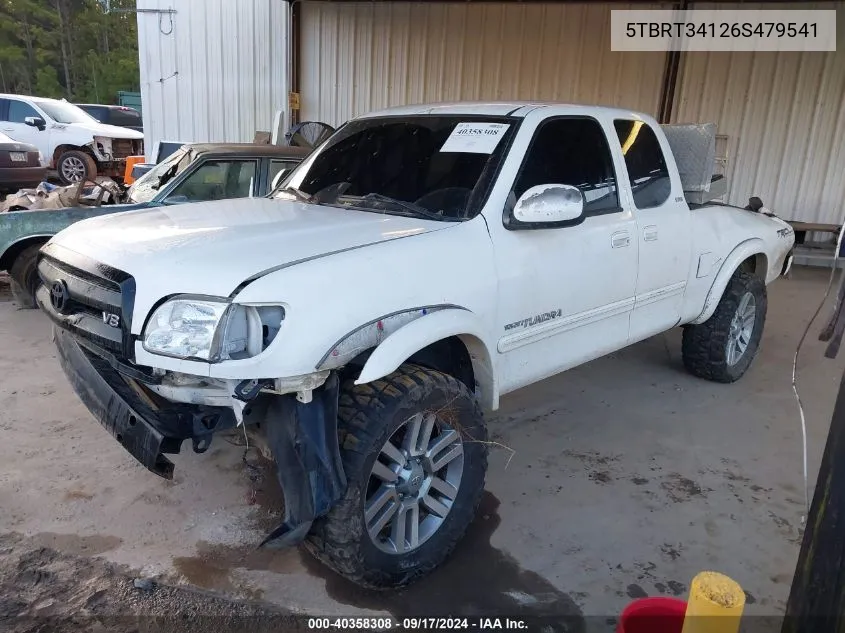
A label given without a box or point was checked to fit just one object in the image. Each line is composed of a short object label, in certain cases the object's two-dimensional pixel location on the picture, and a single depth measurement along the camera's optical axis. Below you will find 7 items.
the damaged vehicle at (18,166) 11.95
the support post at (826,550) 1.81
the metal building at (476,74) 9.91
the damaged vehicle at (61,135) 14.80
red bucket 2.05
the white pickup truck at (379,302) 2.30
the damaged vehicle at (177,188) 5.59
